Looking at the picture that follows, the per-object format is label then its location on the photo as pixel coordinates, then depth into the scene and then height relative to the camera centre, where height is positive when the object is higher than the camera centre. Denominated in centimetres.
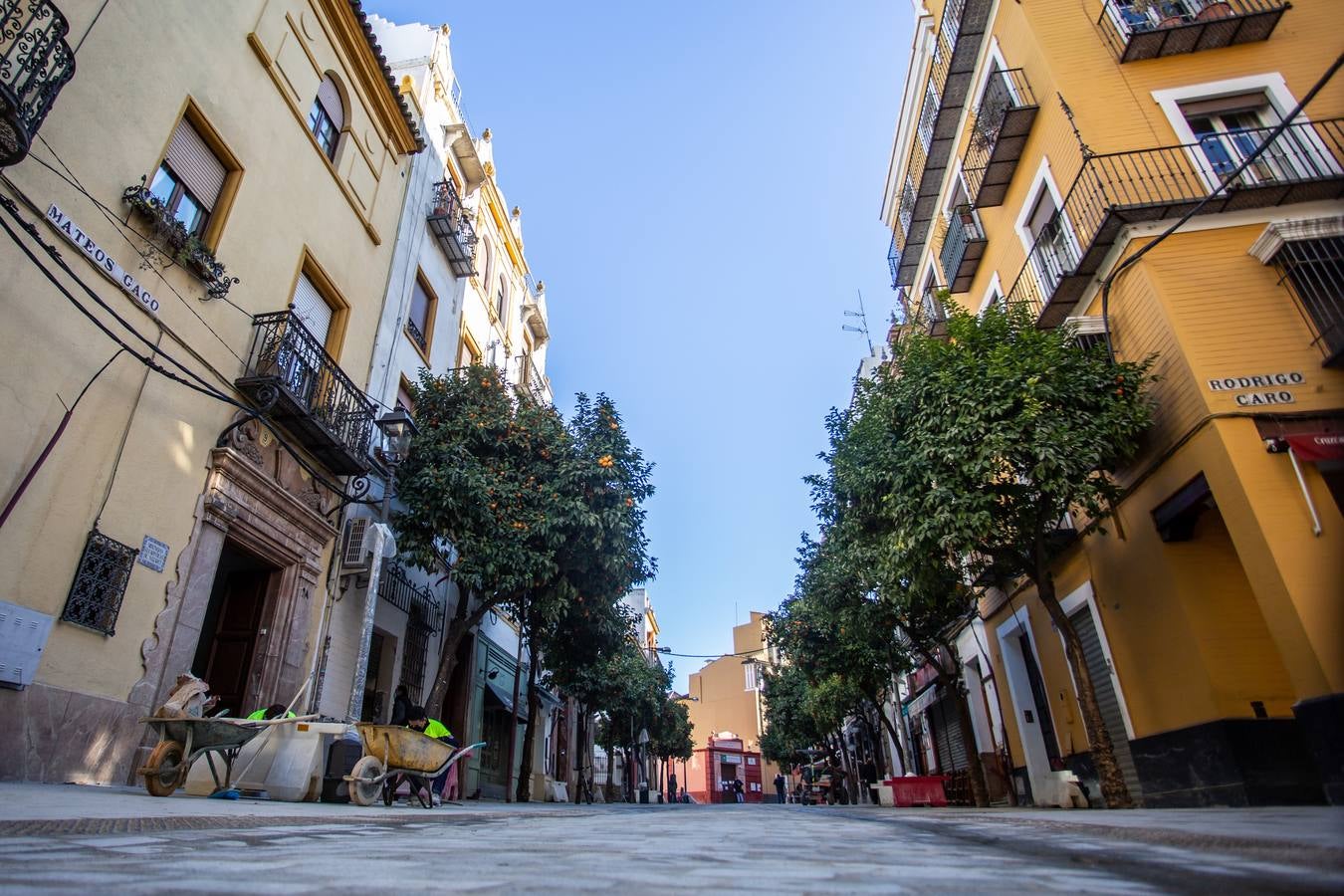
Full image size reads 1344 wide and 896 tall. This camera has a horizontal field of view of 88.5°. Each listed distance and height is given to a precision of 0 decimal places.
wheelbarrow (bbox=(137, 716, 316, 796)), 554 +40
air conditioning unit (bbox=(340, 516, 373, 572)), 1137 +364
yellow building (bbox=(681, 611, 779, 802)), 6469 +565
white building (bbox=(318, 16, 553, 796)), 1171 +953
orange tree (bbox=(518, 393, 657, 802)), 1294 +411
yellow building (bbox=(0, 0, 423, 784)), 638 +455
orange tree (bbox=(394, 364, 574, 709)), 1213 +468
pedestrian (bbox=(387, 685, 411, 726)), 1014 +107
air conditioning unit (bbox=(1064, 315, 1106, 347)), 1080 +613
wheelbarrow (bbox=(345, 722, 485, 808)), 691 +25
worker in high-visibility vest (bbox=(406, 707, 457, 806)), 855 +68
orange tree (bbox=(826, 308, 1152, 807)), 909 +393
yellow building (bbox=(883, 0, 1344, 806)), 805 +518
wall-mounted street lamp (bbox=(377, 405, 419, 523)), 1051 +500
